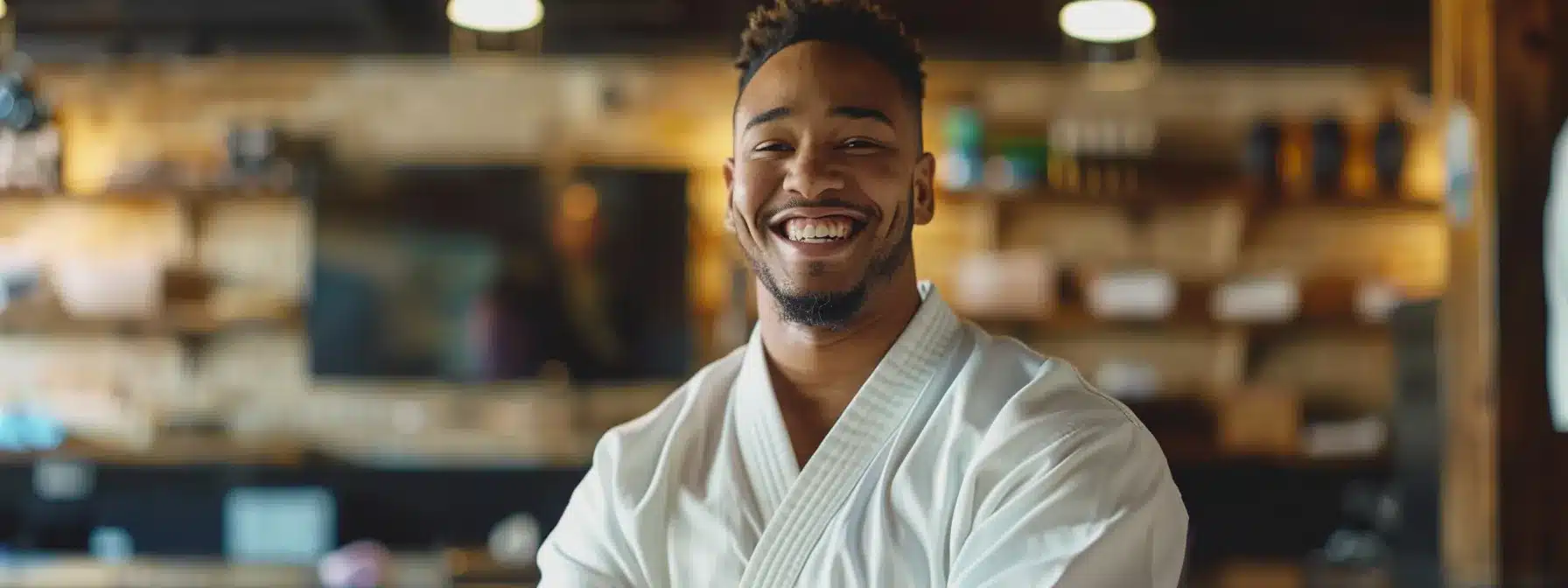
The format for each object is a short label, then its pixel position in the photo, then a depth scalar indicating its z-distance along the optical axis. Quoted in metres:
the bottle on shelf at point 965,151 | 4.79
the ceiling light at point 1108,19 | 3.62
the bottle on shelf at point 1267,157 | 4.86
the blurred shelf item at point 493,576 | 3.69
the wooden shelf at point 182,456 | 4.87
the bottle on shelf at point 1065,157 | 4.89
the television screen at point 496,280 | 4.90
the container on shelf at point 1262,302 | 4.82
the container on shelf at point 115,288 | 4.88
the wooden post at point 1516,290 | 2.88
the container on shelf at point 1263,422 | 4.81
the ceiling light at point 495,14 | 3.61
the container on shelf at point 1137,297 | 4.83
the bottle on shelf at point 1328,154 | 4.82
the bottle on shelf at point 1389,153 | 4.80
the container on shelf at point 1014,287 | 4.79
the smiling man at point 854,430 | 0.99
